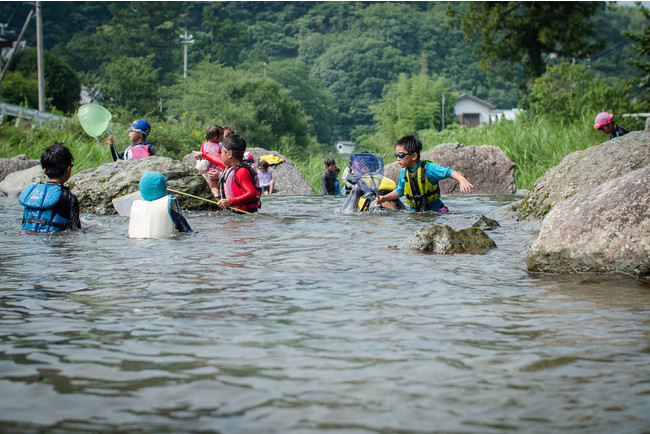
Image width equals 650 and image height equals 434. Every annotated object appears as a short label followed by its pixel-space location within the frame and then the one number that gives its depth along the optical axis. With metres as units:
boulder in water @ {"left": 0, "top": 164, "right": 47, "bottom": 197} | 16.08
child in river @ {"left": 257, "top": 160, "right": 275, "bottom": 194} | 17.83
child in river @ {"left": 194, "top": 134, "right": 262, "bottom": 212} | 10.18
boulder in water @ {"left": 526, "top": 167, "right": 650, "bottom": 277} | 5.71
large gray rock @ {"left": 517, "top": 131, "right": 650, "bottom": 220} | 9.16
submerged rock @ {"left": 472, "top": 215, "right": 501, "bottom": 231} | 9.40
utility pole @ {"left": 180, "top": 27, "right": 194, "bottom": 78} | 56.78
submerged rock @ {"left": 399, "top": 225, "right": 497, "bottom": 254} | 7.22
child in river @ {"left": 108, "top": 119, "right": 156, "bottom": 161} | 12.18
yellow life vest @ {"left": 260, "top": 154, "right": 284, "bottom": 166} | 20.84
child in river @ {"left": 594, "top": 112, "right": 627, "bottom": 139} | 11.73
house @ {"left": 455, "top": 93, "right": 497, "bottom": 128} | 78.88
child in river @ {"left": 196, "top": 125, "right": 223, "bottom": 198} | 12.04
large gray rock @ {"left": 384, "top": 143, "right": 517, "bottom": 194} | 18.69
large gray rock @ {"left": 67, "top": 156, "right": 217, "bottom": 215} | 12.22
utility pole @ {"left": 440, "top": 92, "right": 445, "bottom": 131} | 70.05
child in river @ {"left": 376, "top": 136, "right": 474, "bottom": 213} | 10.03
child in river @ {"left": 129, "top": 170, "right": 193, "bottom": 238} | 8.01
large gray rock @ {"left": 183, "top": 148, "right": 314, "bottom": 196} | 21.19
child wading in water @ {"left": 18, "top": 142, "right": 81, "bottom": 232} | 8.05
